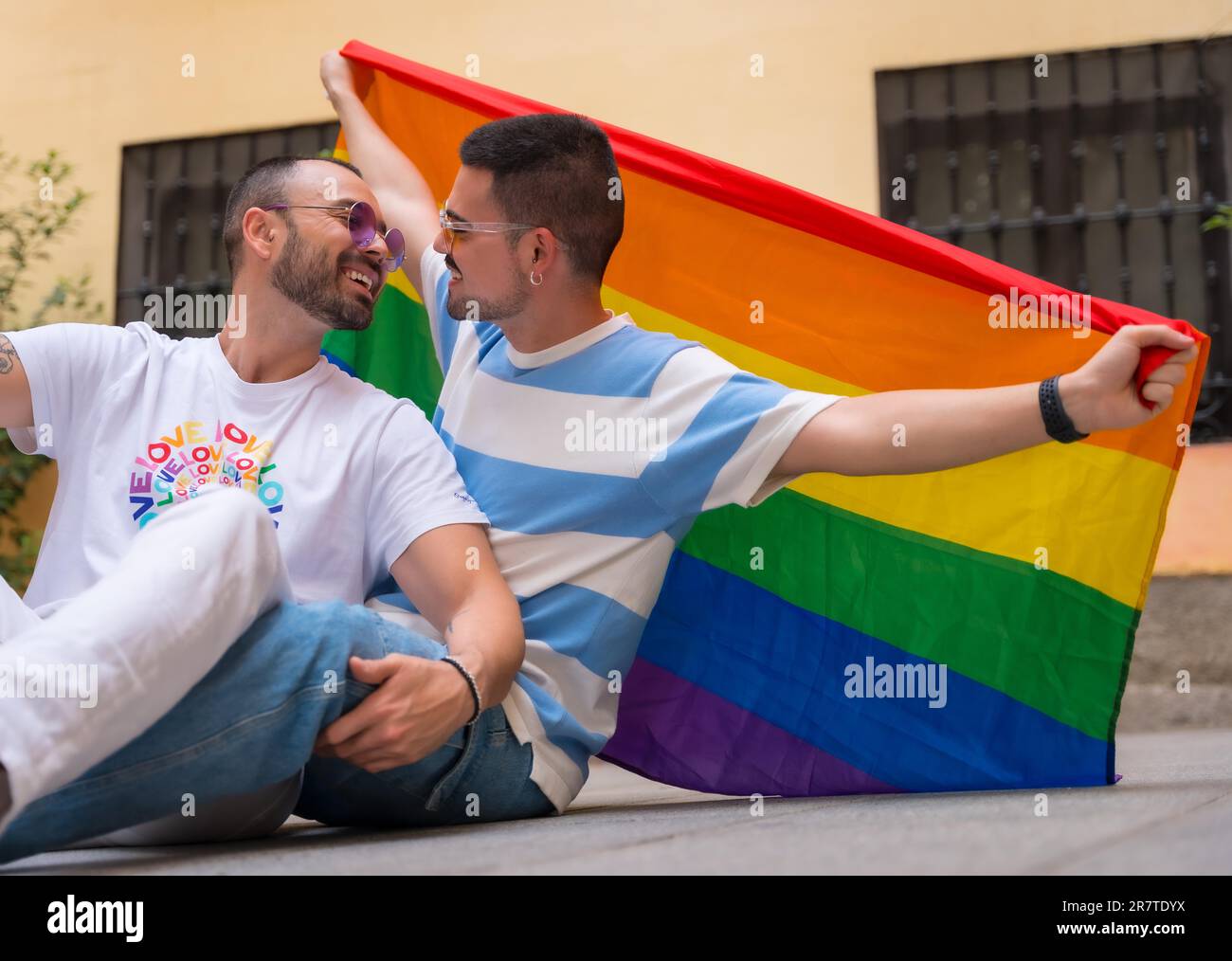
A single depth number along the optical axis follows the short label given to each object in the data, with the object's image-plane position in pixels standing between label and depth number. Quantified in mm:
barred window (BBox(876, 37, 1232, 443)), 5238
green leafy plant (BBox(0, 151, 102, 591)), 5570
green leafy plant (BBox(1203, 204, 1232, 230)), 4936
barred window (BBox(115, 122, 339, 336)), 5980
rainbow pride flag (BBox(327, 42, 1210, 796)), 2375
